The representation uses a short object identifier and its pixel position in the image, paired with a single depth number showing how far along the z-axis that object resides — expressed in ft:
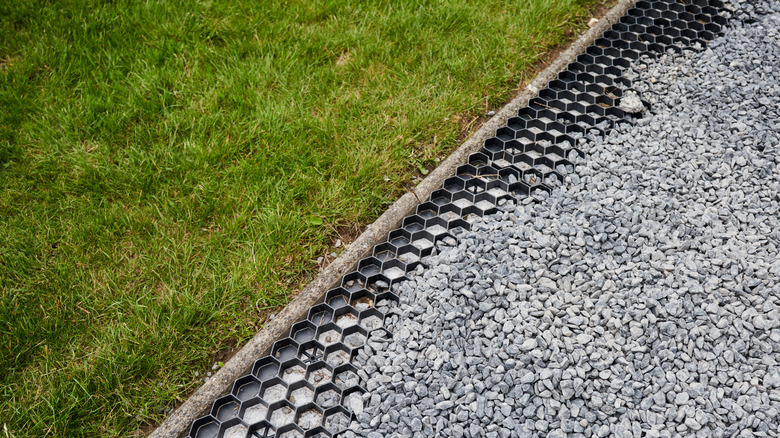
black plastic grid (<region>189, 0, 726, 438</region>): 8.06
